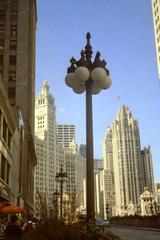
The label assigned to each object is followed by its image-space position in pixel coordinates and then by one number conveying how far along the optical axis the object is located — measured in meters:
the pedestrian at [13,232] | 10.95
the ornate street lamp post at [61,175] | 31.00
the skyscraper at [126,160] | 179.50
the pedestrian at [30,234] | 8.12
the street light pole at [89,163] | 10.16
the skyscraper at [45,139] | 130.62
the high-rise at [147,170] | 181.94
